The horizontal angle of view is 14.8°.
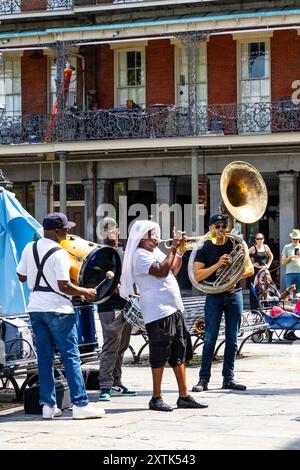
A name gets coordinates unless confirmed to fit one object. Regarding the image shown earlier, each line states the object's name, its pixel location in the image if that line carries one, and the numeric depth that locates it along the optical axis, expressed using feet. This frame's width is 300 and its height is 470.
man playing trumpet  33.86
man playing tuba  38.06
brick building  94.32
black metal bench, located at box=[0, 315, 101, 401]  34.56
